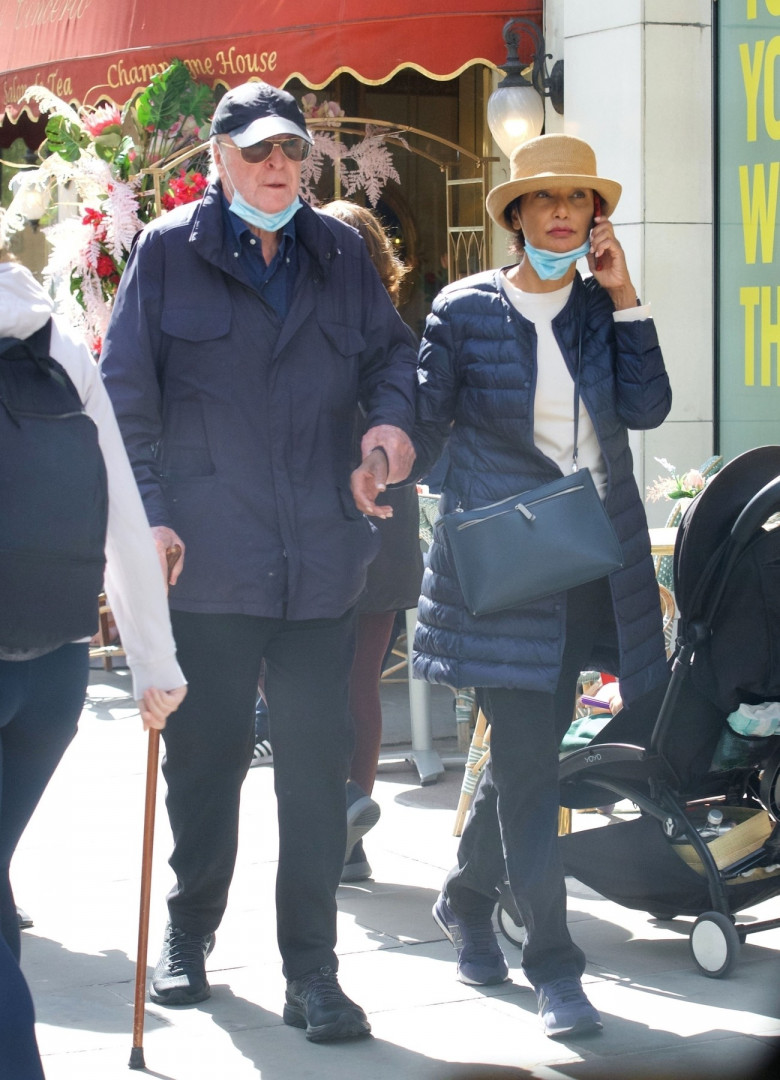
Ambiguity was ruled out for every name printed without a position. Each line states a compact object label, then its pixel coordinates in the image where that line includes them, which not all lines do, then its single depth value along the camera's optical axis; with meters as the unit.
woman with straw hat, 7.64
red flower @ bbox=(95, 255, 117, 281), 16.75
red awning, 16.34
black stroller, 8.13
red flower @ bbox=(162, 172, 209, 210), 16.08
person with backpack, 5.63
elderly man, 7.60
